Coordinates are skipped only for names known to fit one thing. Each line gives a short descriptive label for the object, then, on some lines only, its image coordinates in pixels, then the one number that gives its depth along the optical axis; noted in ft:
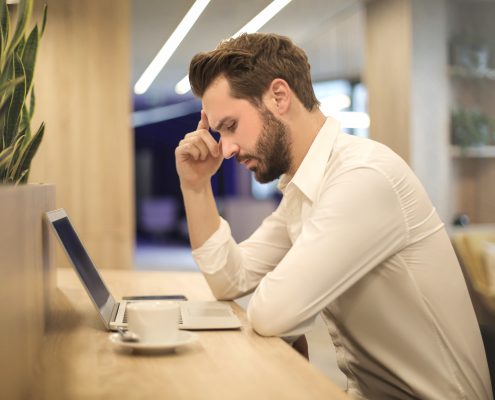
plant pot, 2.61
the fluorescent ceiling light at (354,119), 32.09
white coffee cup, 3.73
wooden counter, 2.97
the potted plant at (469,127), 17.13
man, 4.32
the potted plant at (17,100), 3.69
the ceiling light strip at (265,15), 19.65
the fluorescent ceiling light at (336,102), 33.04
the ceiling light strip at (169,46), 20.66
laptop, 4.30
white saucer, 3.59
